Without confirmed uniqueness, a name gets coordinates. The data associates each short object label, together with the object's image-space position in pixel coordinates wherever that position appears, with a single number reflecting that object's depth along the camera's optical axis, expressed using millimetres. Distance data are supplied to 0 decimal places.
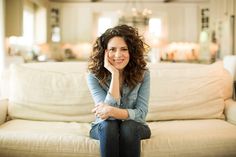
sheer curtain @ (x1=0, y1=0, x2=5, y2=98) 5529
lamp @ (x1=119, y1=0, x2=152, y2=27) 8492
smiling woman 1804
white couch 2049
